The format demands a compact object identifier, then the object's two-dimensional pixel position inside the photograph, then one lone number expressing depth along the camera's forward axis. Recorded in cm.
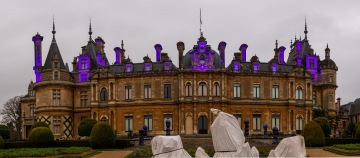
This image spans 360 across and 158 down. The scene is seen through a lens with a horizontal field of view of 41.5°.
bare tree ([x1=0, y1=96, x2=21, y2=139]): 8050
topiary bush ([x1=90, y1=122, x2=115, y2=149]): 3812
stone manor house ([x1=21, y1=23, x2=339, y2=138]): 5297
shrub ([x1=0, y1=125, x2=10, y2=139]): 5273
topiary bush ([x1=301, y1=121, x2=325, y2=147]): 3834
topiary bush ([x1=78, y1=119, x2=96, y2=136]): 5044
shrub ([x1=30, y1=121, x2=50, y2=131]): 4939
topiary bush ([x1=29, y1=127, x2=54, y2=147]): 4106
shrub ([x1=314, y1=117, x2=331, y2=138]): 4728
